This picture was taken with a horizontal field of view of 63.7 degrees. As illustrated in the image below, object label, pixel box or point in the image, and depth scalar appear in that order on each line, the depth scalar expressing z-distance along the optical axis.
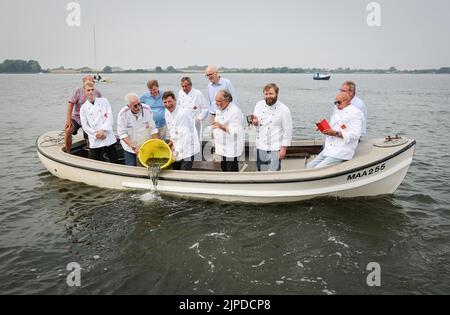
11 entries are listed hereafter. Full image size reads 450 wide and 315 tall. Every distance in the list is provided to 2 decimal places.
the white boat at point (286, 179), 6.14
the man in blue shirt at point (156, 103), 7.34
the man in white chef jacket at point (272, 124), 5.73
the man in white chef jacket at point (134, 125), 6.32
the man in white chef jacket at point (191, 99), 7.25
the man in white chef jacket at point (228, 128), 5.75
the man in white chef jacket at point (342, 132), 5.62
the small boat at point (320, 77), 85.25
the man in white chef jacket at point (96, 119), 6.65
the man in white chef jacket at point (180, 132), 6.12
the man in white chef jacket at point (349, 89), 5.80
